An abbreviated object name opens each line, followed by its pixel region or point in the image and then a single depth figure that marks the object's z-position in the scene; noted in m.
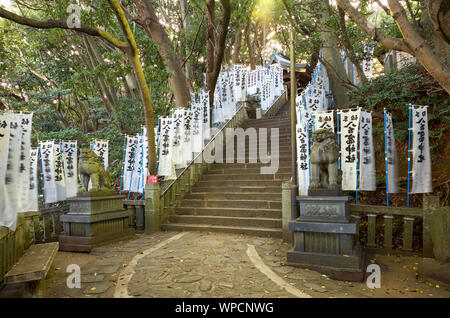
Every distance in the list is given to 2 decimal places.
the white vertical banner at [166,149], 9.88
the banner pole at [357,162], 7.73
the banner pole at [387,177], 7.63
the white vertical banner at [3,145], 5.80
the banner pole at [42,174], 9.72
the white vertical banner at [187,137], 10.38
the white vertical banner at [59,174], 10.00
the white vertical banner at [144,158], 10.30
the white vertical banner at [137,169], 10.71
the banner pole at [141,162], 10.49
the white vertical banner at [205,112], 11.89
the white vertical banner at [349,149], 7.75
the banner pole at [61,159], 9.90
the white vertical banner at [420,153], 7.11
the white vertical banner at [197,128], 11.12
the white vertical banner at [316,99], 11.35
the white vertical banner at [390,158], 7.99
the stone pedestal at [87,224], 6.63
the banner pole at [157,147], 10.41
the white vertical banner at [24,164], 6.13
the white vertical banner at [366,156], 7.71
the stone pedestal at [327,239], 4.83
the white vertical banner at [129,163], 10.73
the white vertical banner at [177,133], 10.20
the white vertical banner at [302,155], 7.89
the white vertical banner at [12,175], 5.12
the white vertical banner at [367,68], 18.11
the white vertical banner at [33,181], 7.38
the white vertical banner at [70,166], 10.00
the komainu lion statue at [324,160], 5.30
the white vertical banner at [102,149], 11.03
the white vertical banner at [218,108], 14.73
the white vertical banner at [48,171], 9.77
